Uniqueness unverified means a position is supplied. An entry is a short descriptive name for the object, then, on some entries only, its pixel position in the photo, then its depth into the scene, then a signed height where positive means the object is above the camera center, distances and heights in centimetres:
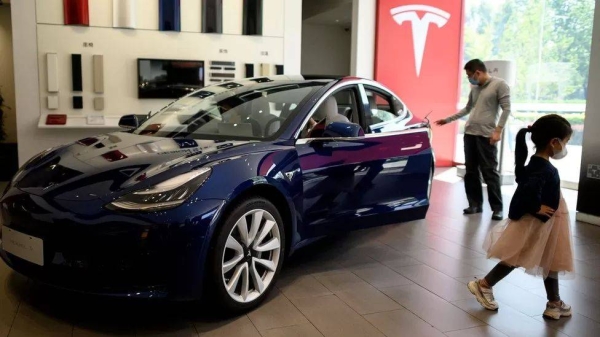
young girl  285 -62
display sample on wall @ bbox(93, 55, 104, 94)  674 +19
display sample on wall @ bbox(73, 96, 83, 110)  673 -17
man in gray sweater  530 -31
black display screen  700 +16
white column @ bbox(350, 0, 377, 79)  843 +90
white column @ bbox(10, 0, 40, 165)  641 +20
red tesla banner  859 +63
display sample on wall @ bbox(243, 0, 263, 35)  739 +101
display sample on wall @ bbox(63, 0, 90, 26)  654 +92
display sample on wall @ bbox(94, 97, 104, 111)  682 -18
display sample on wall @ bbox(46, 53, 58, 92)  654 +21
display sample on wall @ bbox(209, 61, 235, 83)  733 +27
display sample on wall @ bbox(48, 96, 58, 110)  662 -18
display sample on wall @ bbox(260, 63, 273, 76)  753 +31
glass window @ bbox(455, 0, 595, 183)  802 +73
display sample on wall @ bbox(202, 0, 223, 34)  718 +98
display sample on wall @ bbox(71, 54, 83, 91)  664 +19
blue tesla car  241 -51
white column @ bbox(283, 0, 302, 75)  765 +81
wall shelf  654 -43
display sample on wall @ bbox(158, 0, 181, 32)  697 +96
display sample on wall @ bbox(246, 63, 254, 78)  746 +31
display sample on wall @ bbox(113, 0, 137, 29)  675 +93
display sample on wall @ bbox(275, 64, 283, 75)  763 +32
